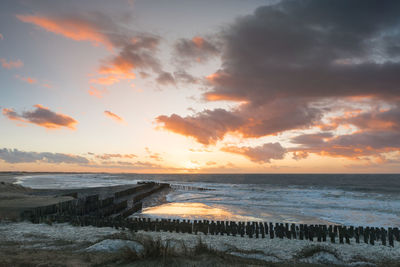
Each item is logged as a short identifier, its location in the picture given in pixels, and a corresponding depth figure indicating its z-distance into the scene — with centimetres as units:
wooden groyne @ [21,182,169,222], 1948
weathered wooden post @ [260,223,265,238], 1658
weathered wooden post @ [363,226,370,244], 1561
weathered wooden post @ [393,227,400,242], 1555
